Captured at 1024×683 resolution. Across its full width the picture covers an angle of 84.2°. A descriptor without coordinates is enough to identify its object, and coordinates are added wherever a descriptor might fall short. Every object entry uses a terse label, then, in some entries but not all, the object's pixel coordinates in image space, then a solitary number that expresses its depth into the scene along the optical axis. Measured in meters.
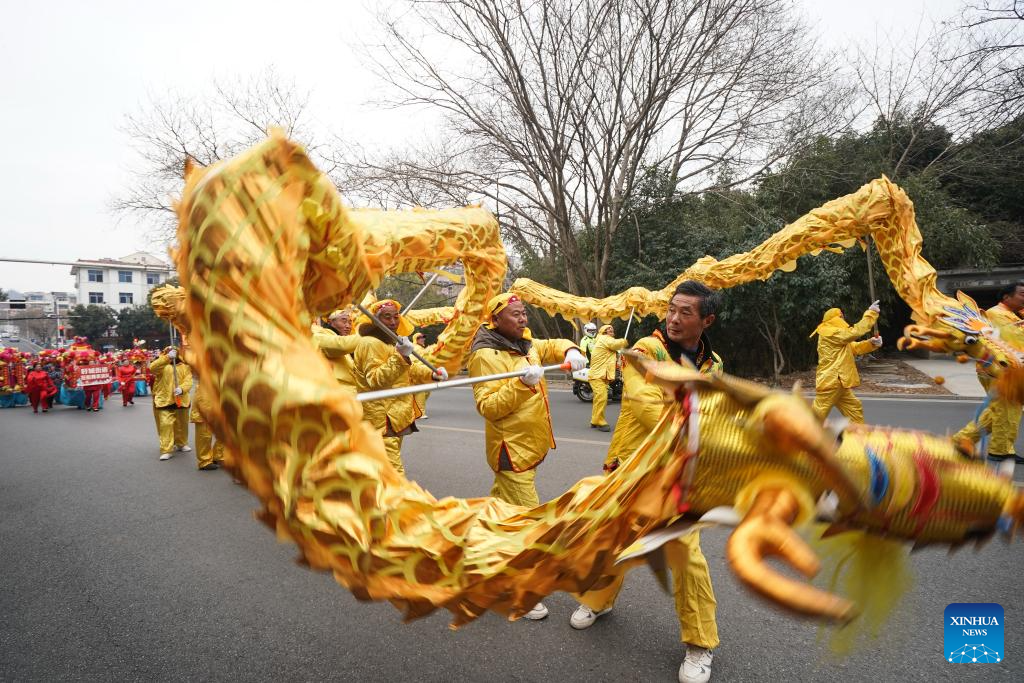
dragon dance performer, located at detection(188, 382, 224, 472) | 6.64
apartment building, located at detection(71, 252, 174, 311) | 61.25
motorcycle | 11.62
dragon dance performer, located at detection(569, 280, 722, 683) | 2.33
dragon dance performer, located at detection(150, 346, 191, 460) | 7.21
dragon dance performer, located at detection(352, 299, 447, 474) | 4.33
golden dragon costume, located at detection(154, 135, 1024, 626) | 0.98
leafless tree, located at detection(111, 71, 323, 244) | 14.98
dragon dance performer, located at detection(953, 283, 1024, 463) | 4.84
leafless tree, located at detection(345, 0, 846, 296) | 12.73
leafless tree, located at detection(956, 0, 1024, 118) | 9.46
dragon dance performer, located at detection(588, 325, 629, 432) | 8.33
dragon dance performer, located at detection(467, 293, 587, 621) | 3.12
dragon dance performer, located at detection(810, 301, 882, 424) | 6.43
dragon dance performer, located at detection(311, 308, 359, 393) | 4.47
